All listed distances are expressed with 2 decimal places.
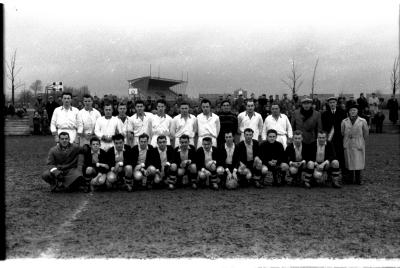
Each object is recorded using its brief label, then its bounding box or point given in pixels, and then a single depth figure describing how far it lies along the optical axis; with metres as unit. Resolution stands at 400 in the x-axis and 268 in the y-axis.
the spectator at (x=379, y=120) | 22.88
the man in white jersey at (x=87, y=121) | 8.88
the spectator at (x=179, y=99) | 17.08
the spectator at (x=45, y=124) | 22.72
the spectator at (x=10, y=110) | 25.19
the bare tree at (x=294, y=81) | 37.41
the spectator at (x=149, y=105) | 14.50
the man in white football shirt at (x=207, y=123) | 8.52
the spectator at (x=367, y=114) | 20.96
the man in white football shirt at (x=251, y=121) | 8.81
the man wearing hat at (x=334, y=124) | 8.62
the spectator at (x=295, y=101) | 18.82
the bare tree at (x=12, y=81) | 29.72
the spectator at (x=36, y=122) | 22.76
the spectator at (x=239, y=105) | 18.27
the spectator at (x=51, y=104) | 16.23
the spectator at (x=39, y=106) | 22.52
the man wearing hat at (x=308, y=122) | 8.37
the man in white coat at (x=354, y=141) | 8.23
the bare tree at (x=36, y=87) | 42.00
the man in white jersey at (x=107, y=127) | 8.34
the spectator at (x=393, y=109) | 23.07
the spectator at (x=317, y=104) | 19.71
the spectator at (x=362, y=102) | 20.47
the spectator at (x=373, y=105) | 23.24
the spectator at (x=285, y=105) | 18.98
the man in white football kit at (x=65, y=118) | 8.68
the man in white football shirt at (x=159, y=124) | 8.77
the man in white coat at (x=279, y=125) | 8.60
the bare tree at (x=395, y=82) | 32.19
